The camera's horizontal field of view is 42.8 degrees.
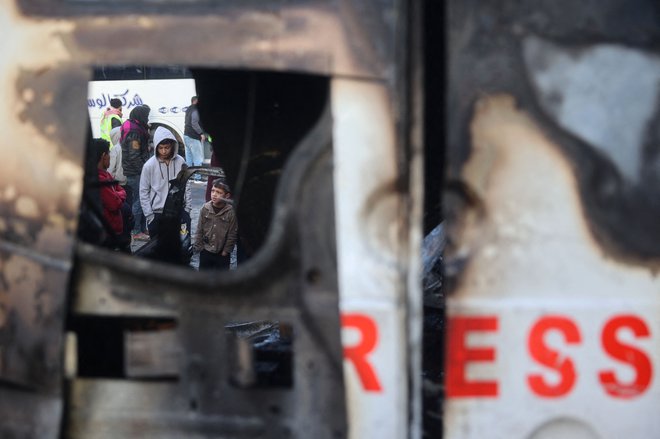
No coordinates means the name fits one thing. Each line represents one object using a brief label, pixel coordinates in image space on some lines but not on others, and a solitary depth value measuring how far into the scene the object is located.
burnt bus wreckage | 1.79
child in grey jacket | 7.23
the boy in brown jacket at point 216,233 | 5.89
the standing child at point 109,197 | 5.31
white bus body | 12.96
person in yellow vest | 10.99
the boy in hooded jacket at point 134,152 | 8.80
